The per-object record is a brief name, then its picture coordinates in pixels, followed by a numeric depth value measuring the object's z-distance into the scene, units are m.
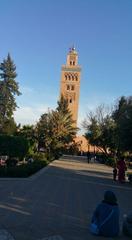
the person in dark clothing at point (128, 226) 3.94
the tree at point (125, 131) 10.06
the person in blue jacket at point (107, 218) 3.89
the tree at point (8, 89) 29.64
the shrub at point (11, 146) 14.50
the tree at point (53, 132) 23.50
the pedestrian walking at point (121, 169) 10.01
